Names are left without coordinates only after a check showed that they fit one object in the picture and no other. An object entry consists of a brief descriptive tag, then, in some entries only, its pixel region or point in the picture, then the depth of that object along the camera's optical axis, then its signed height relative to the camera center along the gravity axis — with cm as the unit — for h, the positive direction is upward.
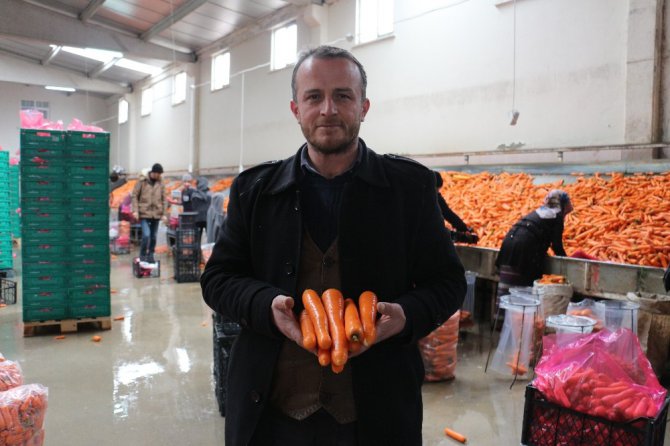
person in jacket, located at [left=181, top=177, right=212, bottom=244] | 1027 +13
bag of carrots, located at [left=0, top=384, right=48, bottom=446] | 235 -101
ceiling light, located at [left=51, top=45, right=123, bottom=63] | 1862 +574
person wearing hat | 970 +1
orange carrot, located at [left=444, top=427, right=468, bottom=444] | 339 -151
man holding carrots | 141 -18
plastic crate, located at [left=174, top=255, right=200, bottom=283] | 910 -113
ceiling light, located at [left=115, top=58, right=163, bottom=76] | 2009 +572
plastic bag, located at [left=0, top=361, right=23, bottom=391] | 259 -91
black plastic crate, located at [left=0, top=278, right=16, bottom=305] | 720 -132
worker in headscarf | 525 -26
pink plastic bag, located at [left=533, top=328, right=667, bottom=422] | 262 -89
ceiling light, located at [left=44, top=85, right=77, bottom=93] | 2172 +509
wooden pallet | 570 -140
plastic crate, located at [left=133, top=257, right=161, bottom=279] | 944 -122
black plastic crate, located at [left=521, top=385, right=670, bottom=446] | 252 -112
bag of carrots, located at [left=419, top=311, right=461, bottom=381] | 442 -122
